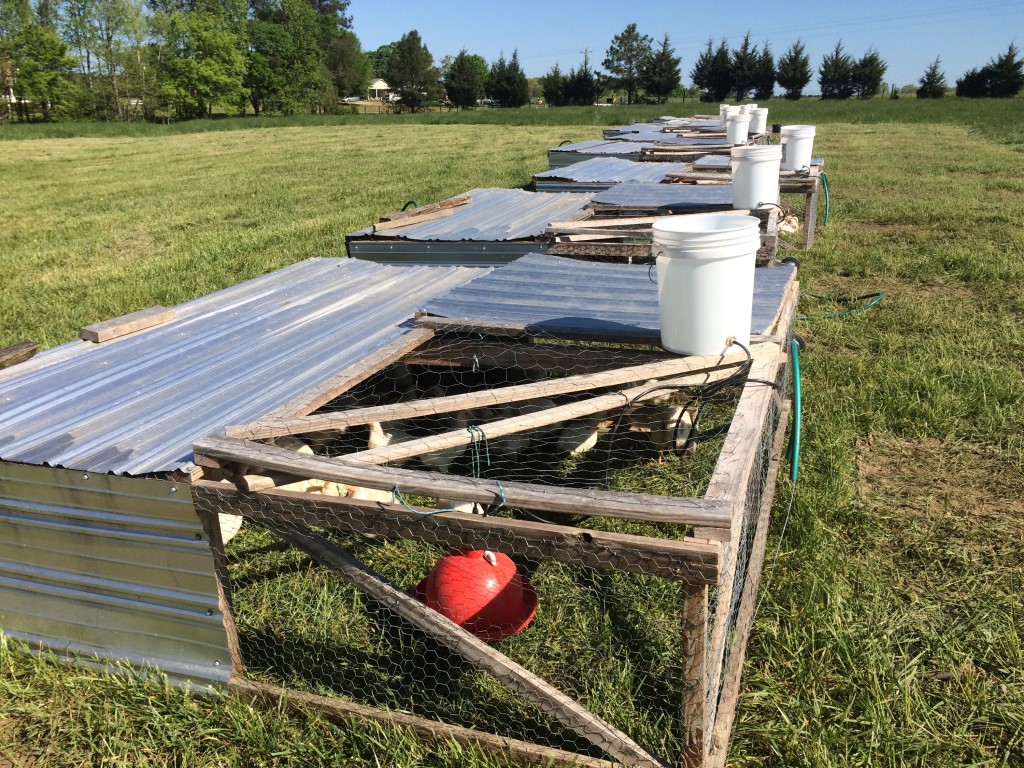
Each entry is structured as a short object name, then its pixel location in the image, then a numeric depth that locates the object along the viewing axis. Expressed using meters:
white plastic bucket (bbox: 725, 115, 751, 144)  11.16
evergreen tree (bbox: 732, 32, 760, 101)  74.44
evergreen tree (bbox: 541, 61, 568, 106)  75.31
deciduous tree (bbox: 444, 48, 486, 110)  85.12
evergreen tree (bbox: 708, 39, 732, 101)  75.06
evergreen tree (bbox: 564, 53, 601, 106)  74.19
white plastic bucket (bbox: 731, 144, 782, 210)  5.76
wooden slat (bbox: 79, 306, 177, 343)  4.15
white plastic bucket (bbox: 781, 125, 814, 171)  9.02
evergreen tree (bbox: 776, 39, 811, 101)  77.25
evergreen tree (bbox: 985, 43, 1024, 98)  61.94
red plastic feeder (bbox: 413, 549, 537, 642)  3.02
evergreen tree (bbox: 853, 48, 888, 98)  76.50
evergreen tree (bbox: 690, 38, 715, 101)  76.81
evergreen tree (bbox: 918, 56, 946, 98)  72.46
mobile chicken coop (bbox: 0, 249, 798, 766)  2.36
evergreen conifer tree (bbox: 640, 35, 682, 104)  74.75
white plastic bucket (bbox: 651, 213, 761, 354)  2.94
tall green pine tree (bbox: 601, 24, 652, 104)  79.62
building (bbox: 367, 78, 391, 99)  124.56
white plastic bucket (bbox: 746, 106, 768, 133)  12.29
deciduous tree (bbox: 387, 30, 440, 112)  84.06
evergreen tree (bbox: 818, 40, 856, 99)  78.62
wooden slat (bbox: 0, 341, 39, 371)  3.79
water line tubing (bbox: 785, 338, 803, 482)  3.53
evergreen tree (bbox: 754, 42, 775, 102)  75.06
